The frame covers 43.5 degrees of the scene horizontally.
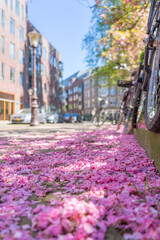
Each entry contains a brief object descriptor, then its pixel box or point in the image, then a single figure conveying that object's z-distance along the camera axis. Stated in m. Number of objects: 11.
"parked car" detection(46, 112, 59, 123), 22.02
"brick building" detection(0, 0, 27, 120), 21.39
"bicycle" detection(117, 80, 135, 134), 4.66
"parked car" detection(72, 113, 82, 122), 25.36
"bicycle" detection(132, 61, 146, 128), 3.68
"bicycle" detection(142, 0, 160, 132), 2.25
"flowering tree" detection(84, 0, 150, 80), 12.77
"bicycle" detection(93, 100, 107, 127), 12.12
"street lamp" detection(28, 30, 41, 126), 11.57
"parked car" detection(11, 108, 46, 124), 16.28
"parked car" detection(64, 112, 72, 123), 26.64
